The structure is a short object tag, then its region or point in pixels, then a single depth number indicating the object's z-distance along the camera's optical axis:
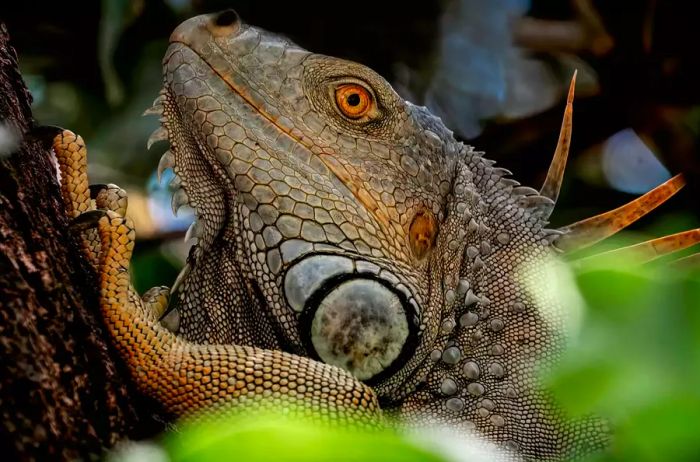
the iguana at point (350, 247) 1.56
